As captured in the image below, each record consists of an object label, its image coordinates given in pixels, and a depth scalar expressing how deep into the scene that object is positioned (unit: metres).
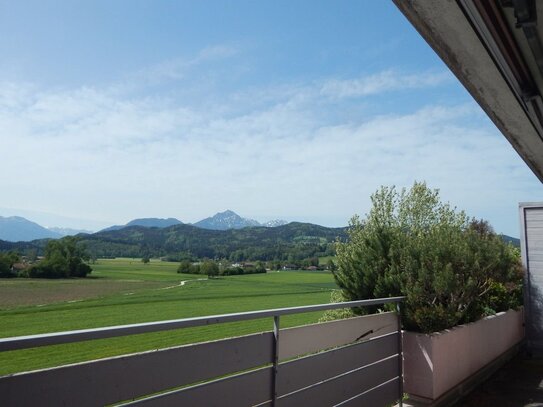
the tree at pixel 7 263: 51.82
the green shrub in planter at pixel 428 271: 4.21
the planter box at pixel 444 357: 3.88
